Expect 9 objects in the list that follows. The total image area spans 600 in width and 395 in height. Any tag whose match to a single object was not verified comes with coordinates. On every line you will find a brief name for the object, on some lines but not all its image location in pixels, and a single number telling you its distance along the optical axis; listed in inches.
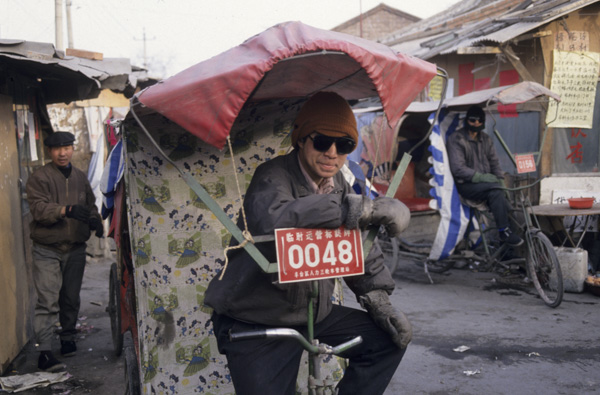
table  256.4
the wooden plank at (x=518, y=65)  343.0
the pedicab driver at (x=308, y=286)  91.7
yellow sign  331.9
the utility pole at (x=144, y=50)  1932.8
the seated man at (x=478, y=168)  277.1
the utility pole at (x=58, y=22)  560.1
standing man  200.5
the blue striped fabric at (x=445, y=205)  291.3
